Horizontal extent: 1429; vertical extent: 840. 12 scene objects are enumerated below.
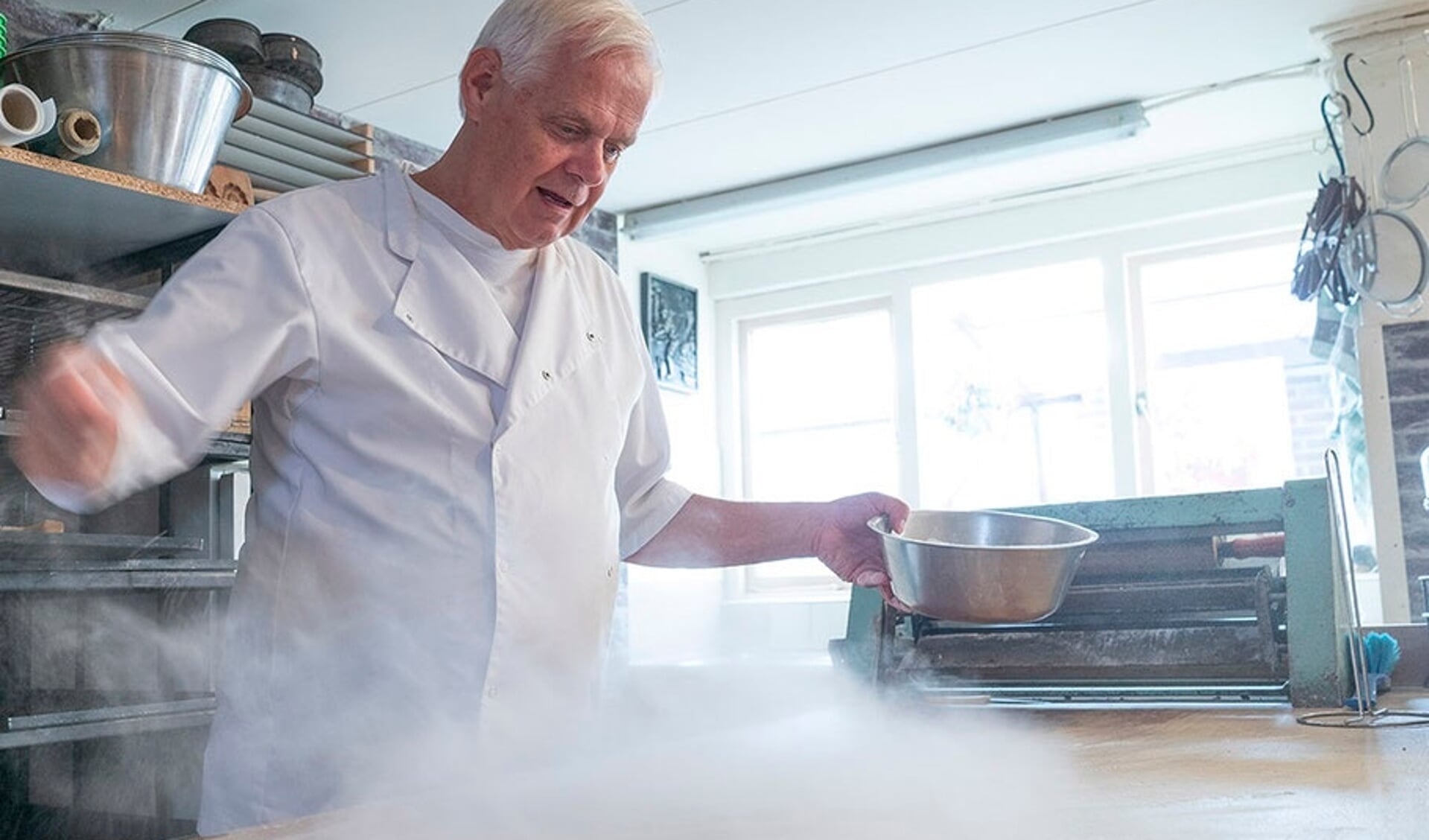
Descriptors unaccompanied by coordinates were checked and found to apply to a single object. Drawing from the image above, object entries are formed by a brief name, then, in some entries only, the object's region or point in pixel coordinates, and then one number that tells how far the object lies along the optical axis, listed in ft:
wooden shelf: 8.05
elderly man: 4.43
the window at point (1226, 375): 16.03
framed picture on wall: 18.58
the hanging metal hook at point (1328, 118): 13.19
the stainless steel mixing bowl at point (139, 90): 8.14
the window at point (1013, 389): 17.43
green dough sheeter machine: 5.51
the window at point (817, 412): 19.20
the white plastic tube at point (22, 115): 7.63
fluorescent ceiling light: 14.57
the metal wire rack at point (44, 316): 8.37
